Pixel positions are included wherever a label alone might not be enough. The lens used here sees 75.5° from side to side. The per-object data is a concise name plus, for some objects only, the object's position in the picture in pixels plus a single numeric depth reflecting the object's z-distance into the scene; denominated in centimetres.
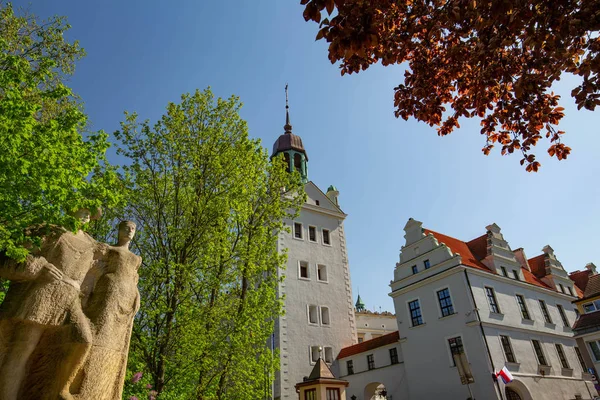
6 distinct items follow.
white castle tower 2836
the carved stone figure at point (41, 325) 470
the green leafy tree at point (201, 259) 1233
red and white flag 2195
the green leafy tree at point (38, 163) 668
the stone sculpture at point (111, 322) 515
